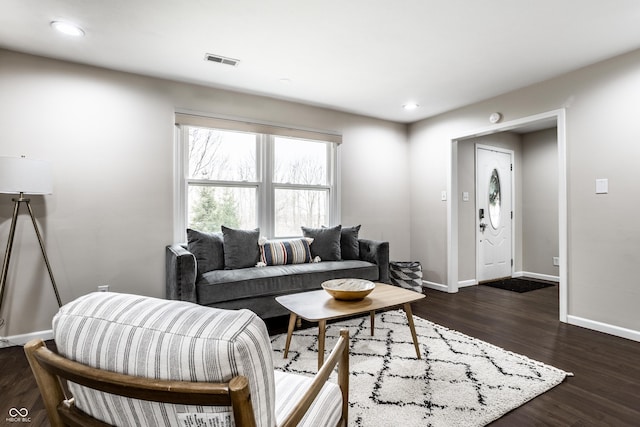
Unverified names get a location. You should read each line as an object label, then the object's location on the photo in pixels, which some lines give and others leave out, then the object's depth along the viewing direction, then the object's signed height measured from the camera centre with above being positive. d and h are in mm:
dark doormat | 4688 -1101
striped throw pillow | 3533 -426
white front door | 4980 -28
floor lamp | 2414 +248
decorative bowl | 2309 -551
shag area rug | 1771 -1077
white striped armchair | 614 -302
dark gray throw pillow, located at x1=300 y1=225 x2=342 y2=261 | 3826 -355
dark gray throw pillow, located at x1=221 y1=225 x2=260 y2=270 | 3275 -357
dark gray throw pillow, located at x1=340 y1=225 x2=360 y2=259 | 3965 -385
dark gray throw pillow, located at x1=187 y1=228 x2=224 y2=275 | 3132 -350
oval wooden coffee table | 2063 -640
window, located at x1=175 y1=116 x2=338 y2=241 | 3596 +398
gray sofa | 2754 -623
